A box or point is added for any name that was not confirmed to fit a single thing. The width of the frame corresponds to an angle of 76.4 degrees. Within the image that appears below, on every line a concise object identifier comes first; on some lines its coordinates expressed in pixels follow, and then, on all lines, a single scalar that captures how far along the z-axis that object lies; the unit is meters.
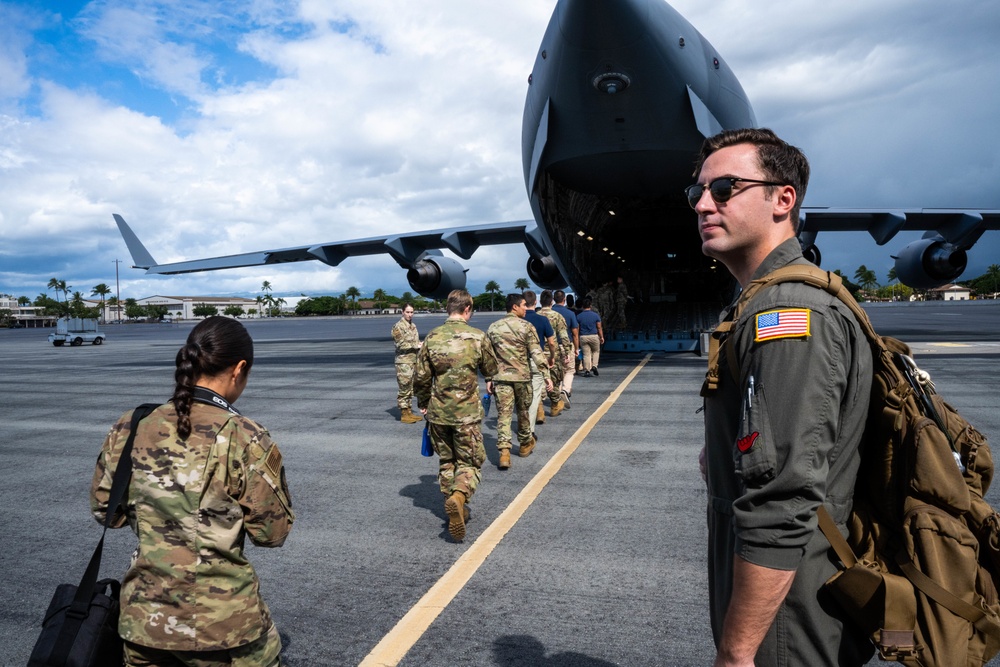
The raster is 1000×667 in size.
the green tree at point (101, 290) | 151.80
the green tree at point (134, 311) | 135.12
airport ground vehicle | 30.52
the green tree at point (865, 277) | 139.25
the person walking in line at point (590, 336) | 12.28
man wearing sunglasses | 1.39
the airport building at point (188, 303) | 154.50
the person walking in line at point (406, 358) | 8.85
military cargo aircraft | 9.93
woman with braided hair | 1.99
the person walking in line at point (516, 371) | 6.82
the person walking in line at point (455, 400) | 4.83
